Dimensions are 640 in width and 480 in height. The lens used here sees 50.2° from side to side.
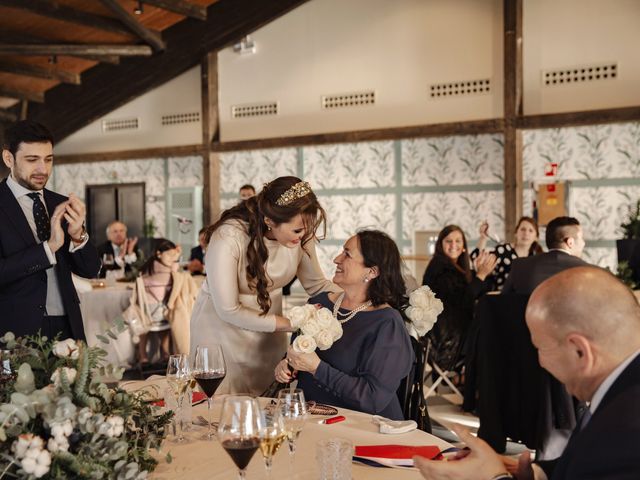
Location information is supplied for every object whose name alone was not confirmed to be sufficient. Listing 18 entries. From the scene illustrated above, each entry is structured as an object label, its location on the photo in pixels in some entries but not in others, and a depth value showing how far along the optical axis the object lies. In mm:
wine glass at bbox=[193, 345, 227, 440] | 1895
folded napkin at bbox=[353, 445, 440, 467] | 1672
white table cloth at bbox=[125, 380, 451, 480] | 1622
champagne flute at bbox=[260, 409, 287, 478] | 1336
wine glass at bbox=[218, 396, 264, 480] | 1300
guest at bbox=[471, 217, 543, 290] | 6551
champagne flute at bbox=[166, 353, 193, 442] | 1869
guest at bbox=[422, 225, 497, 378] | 5242
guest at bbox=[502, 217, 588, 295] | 4527
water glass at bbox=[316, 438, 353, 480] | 1483
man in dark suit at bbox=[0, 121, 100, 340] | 2662
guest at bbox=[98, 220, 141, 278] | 7219
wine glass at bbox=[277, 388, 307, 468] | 1553
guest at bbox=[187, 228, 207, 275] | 7539
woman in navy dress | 2387
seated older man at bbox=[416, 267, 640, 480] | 1200
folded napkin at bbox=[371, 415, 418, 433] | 1928
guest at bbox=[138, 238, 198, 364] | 6230
